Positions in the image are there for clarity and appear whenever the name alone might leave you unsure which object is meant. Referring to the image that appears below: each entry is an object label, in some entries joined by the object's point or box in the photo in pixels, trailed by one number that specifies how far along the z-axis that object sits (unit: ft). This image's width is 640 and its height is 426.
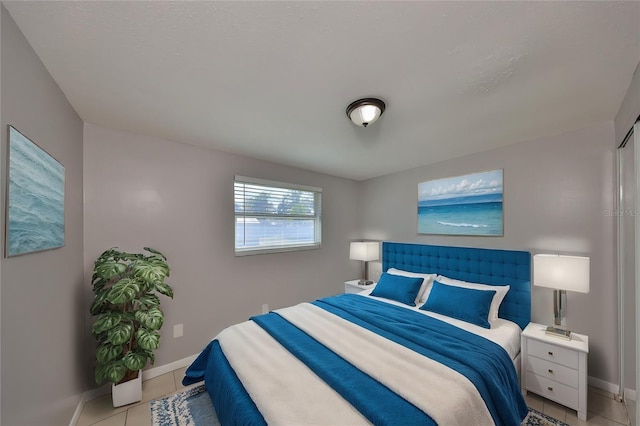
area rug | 5.78
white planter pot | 6.58
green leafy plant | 6.18
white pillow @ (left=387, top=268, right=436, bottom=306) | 9.66
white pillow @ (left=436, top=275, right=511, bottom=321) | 7.87
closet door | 5.65
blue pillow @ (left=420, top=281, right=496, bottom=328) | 7.52
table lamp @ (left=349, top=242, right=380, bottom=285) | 12.20
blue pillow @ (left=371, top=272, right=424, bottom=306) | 9.30
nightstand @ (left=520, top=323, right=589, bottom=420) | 6.13
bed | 4.18
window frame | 10.05
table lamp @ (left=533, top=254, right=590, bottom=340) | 6.48
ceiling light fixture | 5.62
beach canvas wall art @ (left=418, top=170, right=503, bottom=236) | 9.04
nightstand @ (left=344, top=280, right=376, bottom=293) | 11.96
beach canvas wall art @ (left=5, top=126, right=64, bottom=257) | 3.54
